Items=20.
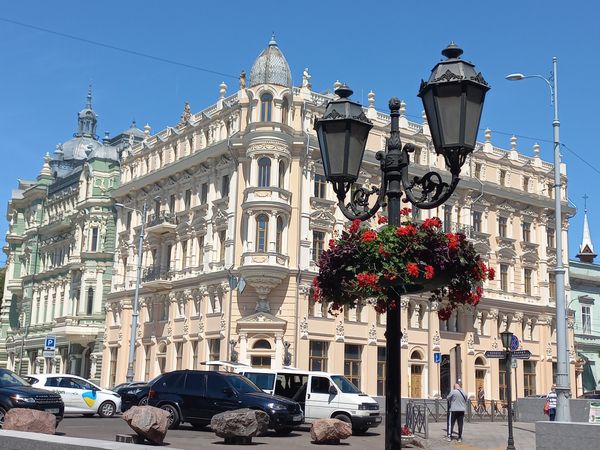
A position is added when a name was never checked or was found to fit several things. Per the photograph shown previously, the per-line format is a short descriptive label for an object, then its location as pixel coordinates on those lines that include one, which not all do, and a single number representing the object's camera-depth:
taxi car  25.95
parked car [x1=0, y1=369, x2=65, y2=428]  18.27
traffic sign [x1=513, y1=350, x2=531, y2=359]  20.45
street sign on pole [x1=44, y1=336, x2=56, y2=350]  34.81
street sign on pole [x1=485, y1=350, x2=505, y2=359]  20.85
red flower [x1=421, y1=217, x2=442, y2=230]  7.87
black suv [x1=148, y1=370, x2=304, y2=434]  20.47
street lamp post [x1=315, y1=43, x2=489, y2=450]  6.99
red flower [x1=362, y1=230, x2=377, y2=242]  7.67
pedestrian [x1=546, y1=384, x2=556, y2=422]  27.95
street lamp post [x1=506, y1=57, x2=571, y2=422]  21.53
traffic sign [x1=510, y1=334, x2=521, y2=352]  20.84
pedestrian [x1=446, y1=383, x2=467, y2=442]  22.41
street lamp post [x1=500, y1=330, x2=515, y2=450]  18.83
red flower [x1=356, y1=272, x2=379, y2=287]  7.38
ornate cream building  42.66
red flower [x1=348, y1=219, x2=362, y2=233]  8.20
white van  23.89
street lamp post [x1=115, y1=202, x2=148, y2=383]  40.16
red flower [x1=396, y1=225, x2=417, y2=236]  7.65
